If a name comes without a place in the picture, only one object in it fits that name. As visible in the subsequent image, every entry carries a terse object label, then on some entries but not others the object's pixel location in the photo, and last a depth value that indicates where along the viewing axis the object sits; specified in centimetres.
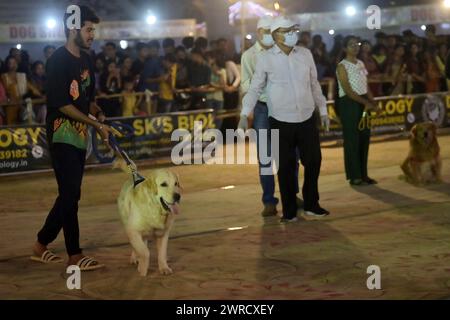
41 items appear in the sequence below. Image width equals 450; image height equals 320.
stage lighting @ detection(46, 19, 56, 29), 1820
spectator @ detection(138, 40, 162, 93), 1685
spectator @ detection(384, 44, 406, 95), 1873
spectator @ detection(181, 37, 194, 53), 1880
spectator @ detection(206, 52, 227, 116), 1734
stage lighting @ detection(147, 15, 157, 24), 2046
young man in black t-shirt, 705
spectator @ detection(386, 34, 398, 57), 1920
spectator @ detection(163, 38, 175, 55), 1772
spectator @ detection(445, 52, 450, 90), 1097
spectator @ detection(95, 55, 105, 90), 1678
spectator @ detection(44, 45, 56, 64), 1693
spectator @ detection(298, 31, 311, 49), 1865
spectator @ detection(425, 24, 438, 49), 1925
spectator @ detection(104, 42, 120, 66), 1696
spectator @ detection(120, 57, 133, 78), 1681
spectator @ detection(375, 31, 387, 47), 1950
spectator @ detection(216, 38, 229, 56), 1823
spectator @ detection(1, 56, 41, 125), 1552
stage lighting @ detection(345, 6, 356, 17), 2166
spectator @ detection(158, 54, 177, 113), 1680
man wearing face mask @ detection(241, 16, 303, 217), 946
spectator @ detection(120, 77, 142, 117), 1616
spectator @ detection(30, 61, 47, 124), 1578
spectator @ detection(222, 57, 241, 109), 1733
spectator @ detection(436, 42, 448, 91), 1892
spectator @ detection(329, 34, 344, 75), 1880
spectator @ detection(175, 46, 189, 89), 1725
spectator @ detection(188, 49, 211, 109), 1722
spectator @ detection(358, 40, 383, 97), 1858
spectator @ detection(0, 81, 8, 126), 1506
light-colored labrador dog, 683
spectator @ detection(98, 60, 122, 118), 1617
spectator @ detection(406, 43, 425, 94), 1905
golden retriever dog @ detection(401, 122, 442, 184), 1130
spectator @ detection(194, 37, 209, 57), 1755
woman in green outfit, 1125
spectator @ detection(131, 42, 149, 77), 1706
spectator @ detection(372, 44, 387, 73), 1912
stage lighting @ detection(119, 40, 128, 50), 2075
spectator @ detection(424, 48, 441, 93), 1906
